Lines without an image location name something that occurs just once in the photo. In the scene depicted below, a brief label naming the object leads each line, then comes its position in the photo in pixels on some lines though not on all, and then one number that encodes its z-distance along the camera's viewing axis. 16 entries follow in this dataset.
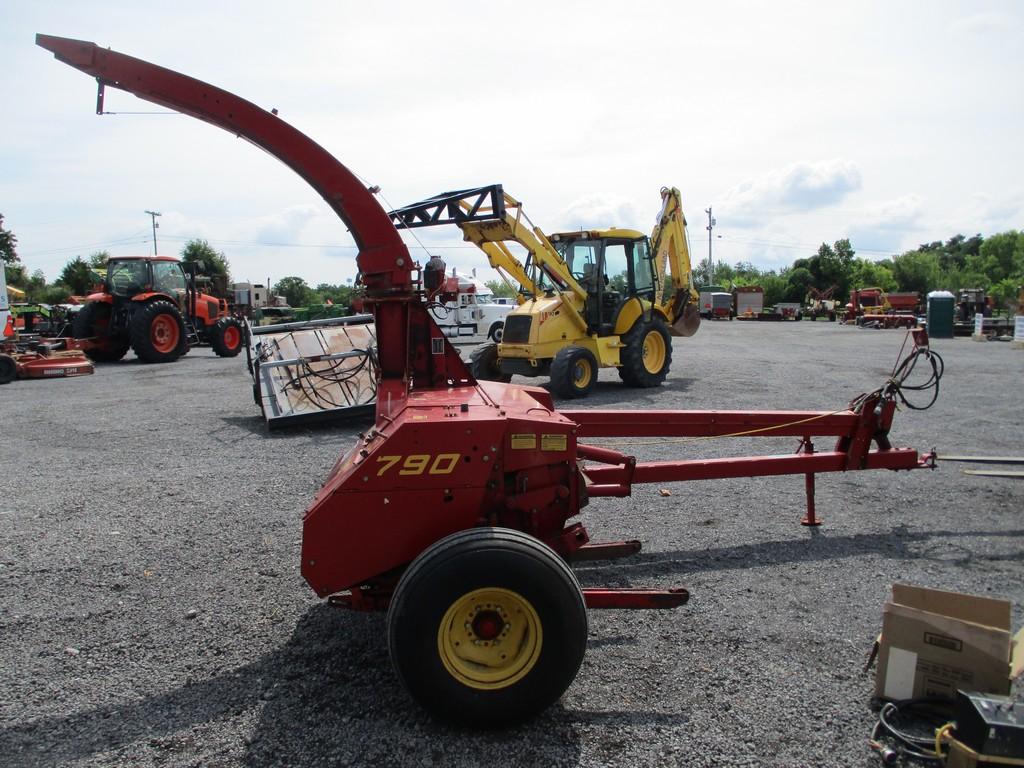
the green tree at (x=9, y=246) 57.44
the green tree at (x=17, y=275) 54.28
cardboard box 2.97
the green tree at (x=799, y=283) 56.50
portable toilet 29.14
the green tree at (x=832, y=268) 56.19
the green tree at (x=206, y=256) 57.61
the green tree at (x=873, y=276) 59.59
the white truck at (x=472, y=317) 27.41
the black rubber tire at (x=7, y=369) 14.71
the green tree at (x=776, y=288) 59.84
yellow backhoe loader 11.28
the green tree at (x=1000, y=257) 70.25
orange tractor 17.98
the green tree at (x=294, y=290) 53.28
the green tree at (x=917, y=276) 63.04
